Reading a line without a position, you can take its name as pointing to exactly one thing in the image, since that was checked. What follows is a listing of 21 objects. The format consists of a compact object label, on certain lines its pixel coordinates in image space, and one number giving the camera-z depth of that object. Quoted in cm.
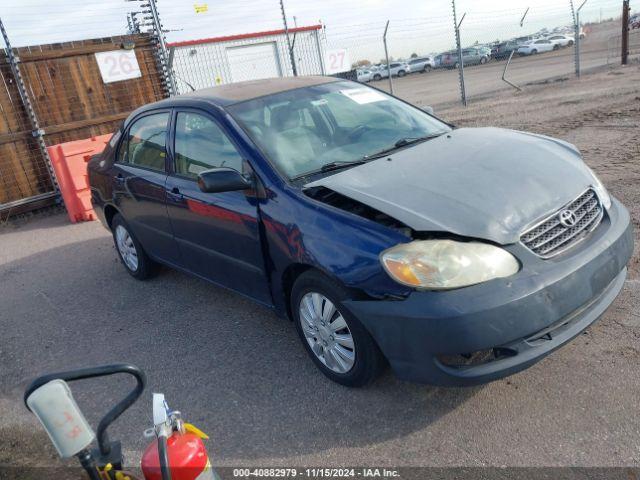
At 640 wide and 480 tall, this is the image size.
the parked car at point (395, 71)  4779
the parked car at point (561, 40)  4309
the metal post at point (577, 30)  1652
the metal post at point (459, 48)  1434
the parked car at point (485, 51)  3554
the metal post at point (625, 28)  1688
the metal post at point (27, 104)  907
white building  2583
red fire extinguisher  178
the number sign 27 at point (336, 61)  1648
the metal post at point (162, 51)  1027
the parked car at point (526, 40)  3731
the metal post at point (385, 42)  1541
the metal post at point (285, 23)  1236
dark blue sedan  268
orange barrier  852
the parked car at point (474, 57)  3731
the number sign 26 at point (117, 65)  1015
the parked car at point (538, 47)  4128
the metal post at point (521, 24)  1680
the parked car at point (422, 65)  4734
